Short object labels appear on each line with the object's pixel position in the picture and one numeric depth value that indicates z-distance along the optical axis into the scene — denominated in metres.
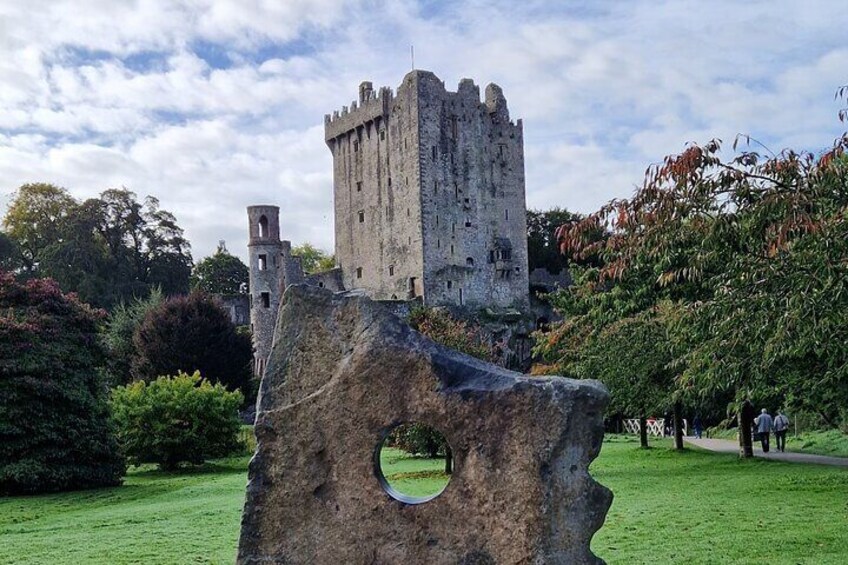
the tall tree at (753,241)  9.61
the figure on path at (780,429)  27.11
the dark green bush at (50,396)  22.78
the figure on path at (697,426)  37.78
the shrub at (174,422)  29.16
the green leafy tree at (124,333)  49.34
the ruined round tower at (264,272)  67.38
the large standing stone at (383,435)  6.59
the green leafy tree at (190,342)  45.88
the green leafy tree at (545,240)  79.69
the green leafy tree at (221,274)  87.78
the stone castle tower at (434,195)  66.12
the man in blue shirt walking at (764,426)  26.31
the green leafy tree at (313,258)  98.66
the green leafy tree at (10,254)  68.31
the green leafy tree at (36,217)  70.69
